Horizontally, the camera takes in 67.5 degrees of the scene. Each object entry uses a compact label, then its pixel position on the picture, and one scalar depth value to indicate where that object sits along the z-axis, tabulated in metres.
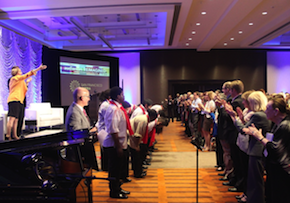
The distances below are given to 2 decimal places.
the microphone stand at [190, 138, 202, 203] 2.24
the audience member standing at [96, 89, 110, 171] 3.57
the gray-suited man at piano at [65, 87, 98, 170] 2.62
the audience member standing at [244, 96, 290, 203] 2.06
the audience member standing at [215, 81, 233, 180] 3.39
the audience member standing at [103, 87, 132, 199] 2.81
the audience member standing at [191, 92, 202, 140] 6.66
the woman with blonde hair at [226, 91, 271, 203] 2.44
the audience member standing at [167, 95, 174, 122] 12.11
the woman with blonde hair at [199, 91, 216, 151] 5.30
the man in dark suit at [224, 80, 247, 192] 3.23
